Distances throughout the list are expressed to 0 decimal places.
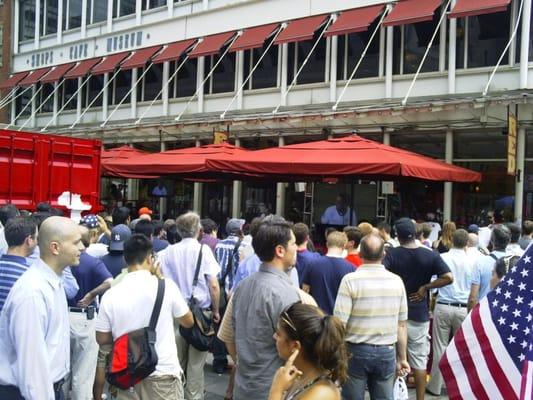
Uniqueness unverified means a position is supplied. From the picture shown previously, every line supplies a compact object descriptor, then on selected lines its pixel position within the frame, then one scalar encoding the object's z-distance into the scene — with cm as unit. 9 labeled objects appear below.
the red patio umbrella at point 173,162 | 1157
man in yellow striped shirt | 479
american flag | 271
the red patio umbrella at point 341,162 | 936
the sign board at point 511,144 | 1277
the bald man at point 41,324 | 309
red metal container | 1030
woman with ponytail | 247
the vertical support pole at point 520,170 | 1380
